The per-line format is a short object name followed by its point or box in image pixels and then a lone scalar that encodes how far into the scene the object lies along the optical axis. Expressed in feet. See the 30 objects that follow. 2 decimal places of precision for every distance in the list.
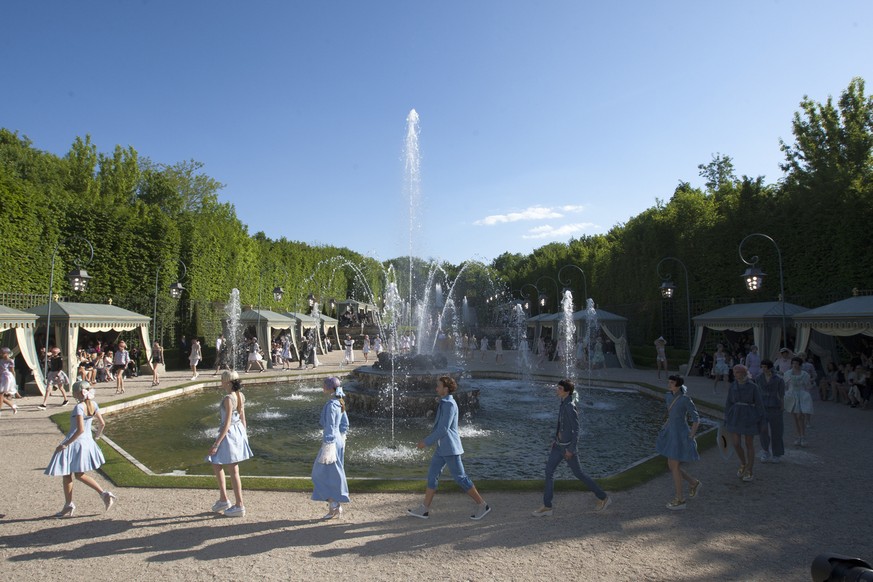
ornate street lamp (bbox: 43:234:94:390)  53.42
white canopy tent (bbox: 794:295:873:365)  45.54
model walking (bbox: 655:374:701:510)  22.06
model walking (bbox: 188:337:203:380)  71.26
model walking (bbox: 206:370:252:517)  20.35
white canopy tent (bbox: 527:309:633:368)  89.45
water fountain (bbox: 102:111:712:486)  32.04
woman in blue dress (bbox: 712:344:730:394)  59.77
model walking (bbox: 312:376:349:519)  20.31
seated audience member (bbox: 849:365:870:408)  47.11
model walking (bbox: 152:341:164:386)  70.52
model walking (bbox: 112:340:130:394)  57.77
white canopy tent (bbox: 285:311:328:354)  106.83
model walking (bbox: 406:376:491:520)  20.61
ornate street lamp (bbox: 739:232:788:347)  51.52
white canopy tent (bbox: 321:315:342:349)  134.10
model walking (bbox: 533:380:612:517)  20.79
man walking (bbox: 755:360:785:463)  29.58
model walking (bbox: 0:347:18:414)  45.62
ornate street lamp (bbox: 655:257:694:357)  71.15
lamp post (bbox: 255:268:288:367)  90.22
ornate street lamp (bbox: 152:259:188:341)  76.43
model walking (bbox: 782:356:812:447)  33.55
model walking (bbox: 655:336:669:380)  73.77
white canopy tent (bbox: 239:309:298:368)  89.98
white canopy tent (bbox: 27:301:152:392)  58.95
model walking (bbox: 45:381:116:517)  20.34
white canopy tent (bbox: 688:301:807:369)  60.34
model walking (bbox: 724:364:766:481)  26.40
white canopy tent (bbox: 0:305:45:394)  51.88
